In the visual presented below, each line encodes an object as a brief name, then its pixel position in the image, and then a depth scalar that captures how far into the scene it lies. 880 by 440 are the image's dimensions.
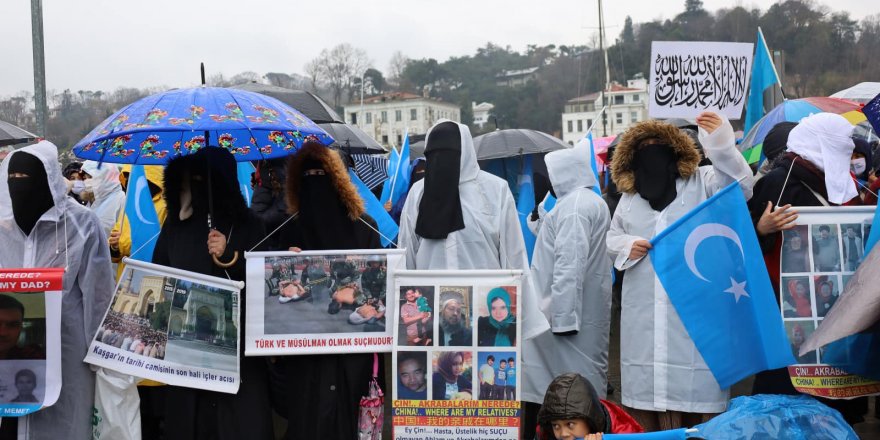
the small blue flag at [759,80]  10.28
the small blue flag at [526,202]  9.55
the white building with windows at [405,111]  121.69
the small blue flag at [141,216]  7.01
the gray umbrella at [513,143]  11.55
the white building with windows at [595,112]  119.69
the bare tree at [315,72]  70.74
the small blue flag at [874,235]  4.98
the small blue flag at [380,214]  8.13
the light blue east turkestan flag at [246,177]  8.87
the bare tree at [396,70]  131.38
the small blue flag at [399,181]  11.00
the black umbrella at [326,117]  9.73
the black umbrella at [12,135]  10.01
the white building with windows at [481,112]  117.25
